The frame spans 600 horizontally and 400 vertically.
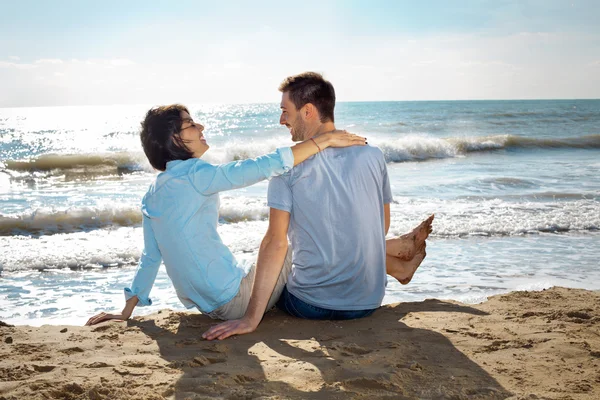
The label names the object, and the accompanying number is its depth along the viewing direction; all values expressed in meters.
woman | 2.87
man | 3.09
